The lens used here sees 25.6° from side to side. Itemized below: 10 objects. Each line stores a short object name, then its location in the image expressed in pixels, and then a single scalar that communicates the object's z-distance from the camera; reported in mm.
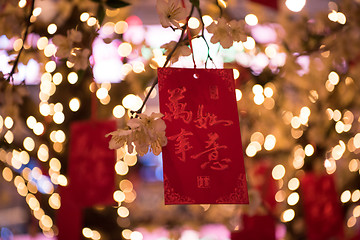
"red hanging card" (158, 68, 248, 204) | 649
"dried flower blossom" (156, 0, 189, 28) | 656
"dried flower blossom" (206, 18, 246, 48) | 674
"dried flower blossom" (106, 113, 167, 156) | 636
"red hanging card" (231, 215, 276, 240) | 1139
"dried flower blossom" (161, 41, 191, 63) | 672
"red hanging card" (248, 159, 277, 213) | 2607
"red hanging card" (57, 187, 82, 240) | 1054
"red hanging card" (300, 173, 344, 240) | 1175
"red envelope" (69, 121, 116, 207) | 1001
